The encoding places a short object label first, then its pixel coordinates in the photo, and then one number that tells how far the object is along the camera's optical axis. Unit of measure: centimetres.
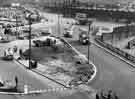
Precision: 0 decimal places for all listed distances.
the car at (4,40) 4056
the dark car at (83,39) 3916
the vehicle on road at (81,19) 6275
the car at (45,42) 3712
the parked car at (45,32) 4692
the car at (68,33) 4524
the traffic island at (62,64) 2470
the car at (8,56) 3086
